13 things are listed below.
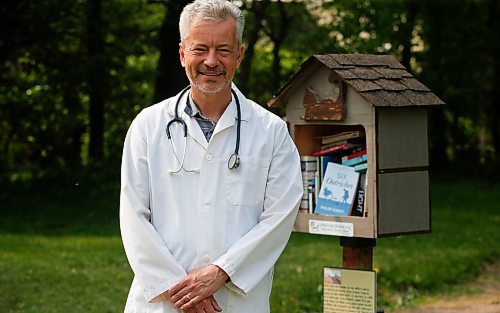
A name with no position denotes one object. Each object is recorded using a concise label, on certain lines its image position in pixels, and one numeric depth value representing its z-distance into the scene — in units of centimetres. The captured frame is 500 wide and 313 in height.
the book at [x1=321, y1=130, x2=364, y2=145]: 845
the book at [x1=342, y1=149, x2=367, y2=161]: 839
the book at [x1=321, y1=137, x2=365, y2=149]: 849
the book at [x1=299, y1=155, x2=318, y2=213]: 857
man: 550
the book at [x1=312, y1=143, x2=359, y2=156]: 848
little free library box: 816
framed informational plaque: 814
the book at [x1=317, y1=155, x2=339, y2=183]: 863
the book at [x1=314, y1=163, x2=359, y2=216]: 836
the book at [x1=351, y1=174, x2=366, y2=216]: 832
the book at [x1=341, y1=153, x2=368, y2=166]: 832
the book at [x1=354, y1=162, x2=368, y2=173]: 830
